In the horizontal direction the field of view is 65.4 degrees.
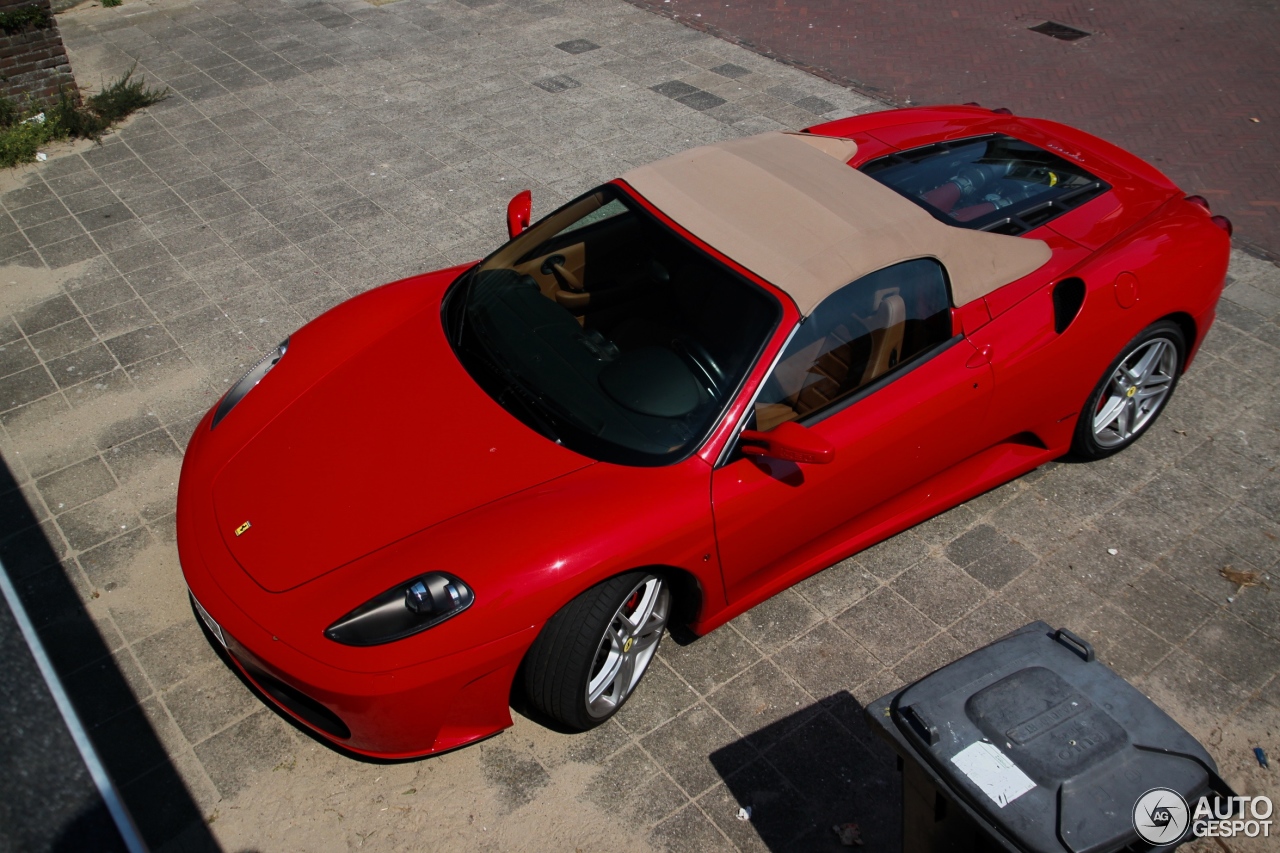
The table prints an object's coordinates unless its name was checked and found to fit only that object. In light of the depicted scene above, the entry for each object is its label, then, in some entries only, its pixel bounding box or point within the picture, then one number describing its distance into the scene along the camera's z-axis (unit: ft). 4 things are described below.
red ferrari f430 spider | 10.90
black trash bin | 8.09
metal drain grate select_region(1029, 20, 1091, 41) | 34.53
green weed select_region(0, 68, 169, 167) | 25.75
